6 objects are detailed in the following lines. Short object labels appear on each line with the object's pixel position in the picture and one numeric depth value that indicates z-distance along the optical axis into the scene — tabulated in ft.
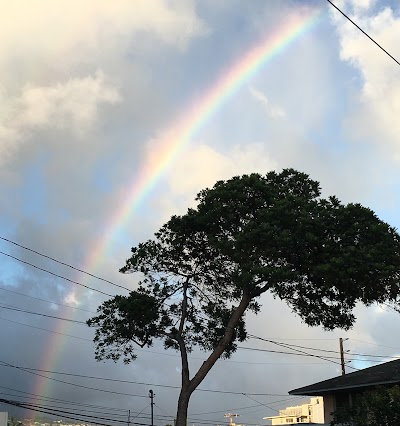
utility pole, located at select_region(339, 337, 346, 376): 171.01
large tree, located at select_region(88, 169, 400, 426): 80.53
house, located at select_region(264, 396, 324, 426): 266.83
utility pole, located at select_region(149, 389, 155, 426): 246.43
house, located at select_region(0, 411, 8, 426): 102.95
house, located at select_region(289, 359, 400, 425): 85.25
